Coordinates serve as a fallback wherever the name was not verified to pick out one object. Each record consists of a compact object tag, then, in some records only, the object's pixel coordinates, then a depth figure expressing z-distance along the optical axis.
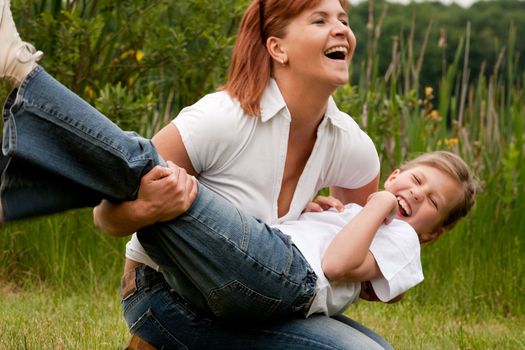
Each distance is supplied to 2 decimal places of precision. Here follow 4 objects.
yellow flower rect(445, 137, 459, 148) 8.37
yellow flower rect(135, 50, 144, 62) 8.06
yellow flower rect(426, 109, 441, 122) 8.68
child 3.75
